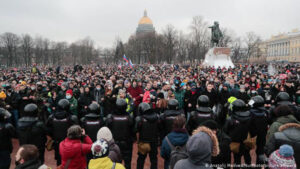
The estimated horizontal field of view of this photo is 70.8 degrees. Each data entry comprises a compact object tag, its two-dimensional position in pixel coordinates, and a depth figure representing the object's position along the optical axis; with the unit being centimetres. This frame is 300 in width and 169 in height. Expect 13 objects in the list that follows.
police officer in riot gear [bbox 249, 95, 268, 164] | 502
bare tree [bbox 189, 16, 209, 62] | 5484
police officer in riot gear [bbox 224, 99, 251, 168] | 460
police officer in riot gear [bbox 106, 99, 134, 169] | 480
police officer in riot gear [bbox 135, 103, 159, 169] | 490
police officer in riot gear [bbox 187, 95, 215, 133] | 484
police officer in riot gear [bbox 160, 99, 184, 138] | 507
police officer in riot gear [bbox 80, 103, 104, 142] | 480
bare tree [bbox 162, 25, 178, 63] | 6039
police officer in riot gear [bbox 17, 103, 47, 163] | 448
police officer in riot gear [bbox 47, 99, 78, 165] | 490
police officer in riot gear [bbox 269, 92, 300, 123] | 563
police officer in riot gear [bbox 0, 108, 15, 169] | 439
